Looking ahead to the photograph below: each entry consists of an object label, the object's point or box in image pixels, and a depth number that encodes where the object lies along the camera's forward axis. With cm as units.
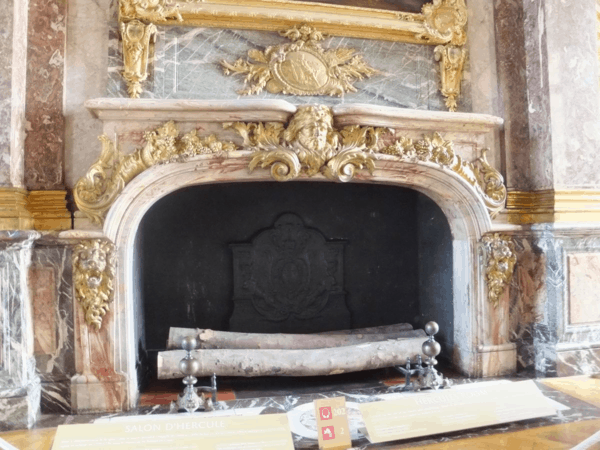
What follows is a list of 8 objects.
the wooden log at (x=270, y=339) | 386
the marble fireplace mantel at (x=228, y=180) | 326
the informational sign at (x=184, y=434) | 243
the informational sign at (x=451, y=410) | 275
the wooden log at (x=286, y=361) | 359
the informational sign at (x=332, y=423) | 260
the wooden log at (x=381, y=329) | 433
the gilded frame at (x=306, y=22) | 336
